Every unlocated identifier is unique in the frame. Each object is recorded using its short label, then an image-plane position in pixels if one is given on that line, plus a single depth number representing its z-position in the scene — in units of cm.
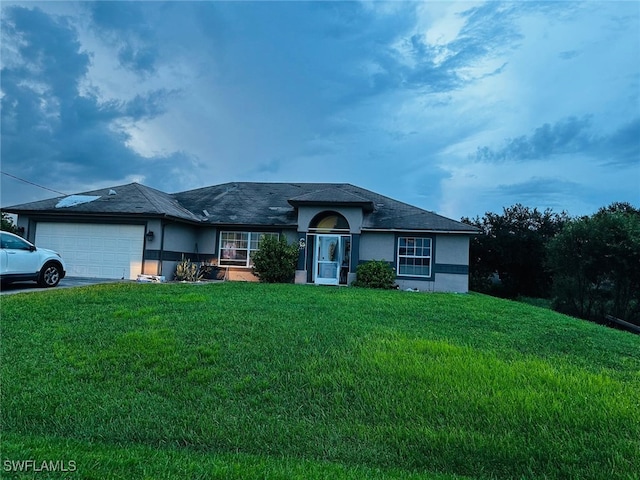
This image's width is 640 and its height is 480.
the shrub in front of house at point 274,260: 1694
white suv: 1095
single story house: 1636
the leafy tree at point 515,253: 2697
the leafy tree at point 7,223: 2955
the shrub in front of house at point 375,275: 1631
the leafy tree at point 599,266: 1554
